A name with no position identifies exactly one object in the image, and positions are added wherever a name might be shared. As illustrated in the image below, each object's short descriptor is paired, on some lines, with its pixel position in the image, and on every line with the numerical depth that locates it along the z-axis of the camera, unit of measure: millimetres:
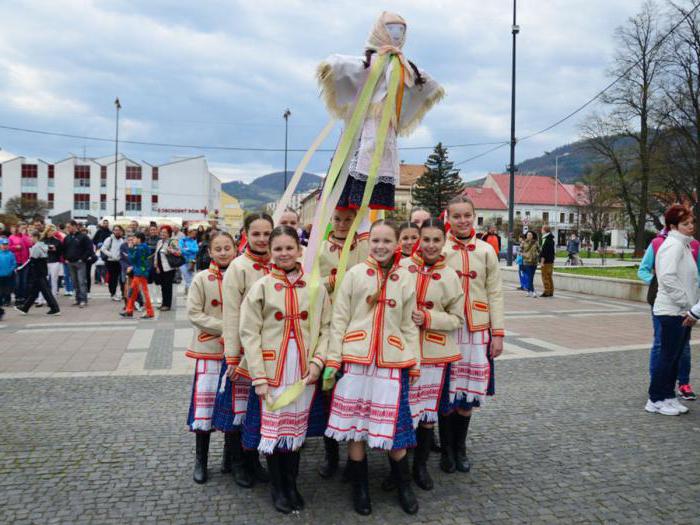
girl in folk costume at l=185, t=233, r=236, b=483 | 3861
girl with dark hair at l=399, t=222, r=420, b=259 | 4039
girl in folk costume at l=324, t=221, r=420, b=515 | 3412
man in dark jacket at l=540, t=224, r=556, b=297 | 15117
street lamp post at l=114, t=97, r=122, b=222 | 48000
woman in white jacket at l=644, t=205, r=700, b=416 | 5293
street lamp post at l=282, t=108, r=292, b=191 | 40322
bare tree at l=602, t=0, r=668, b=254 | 27547
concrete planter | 14523
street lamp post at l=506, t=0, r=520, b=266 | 22516
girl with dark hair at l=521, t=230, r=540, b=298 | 15469
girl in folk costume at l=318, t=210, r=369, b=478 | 4020
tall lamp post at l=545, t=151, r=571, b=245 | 74075
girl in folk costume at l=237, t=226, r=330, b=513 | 3396
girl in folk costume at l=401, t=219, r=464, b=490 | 3738
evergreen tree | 56406
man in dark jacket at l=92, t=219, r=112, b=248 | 16312
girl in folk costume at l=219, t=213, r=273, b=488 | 3602
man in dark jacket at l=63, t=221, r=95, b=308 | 12516
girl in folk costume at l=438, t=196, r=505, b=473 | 4078
